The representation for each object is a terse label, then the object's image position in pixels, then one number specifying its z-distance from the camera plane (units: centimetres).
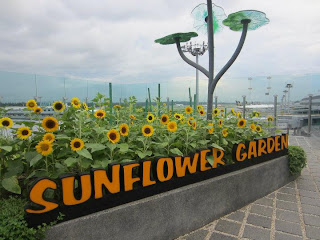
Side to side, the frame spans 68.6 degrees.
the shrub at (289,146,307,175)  344
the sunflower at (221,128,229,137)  274
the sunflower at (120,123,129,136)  199
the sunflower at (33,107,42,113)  189
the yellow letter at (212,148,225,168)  249
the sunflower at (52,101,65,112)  190
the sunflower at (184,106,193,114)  289
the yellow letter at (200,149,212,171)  236
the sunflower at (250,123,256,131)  311
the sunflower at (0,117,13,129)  174
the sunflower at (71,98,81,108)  203
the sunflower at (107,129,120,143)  185
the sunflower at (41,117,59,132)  169
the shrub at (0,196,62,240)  135
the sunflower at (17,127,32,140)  165
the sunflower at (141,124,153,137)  208
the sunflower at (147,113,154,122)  236
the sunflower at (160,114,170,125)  234
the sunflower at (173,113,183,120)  282
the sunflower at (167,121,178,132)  228
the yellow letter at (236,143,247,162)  275
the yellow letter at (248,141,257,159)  290
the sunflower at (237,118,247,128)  294
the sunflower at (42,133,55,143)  165
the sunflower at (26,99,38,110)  188
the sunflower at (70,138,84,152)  166
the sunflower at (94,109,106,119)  219
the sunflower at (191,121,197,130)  263
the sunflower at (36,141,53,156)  157
